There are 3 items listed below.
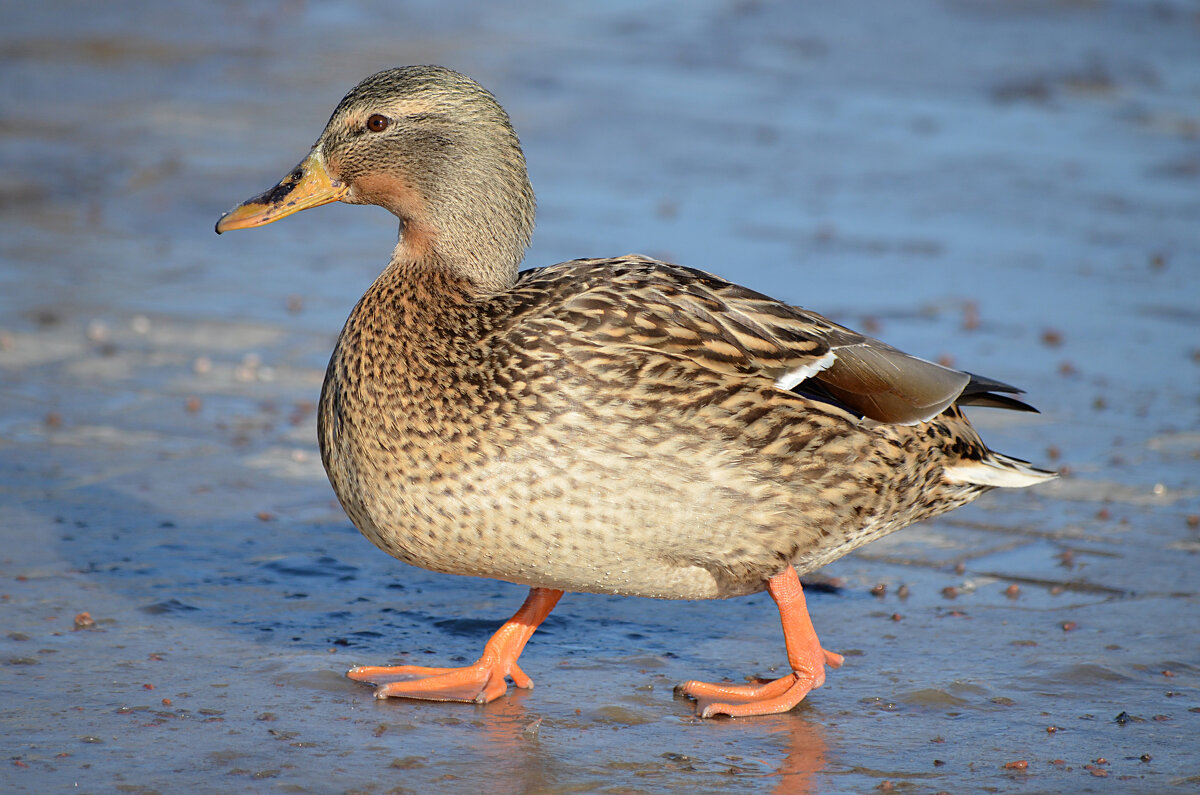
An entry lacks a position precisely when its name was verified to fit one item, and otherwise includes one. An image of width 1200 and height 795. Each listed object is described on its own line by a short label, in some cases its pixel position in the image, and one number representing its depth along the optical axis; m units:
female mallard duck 7.78
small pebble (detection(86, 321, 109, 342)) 13.86
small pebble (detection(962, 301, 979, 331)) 14.82
